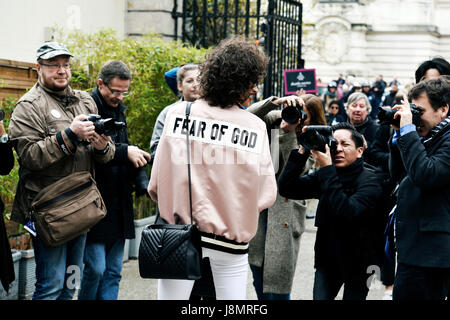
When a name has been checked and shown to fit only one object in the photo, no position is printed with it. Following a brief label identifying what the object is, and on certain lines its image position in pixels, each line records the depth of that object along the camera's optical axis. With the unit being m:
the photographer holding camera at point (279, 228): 4.71
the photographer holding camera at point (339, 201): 4.18
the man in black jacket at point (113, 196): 4.76
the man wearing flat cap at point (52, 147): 4.17
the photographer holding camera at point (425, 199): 3.75
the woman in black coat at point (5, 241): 4.05
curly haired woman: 3.32
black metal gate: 9.94
